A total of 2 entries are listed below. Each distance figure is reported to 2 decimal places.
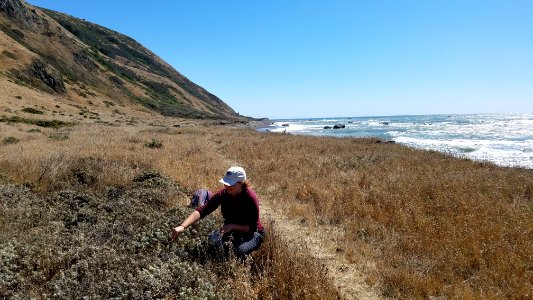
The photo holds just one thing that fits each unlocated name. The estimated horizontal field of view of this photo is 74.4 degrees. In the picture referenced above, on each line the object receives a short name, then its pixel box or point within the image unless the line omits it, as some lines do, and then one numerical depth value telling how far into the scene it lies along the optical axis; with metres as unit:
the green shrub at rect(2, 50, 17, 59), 49.86
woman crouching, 4.93
